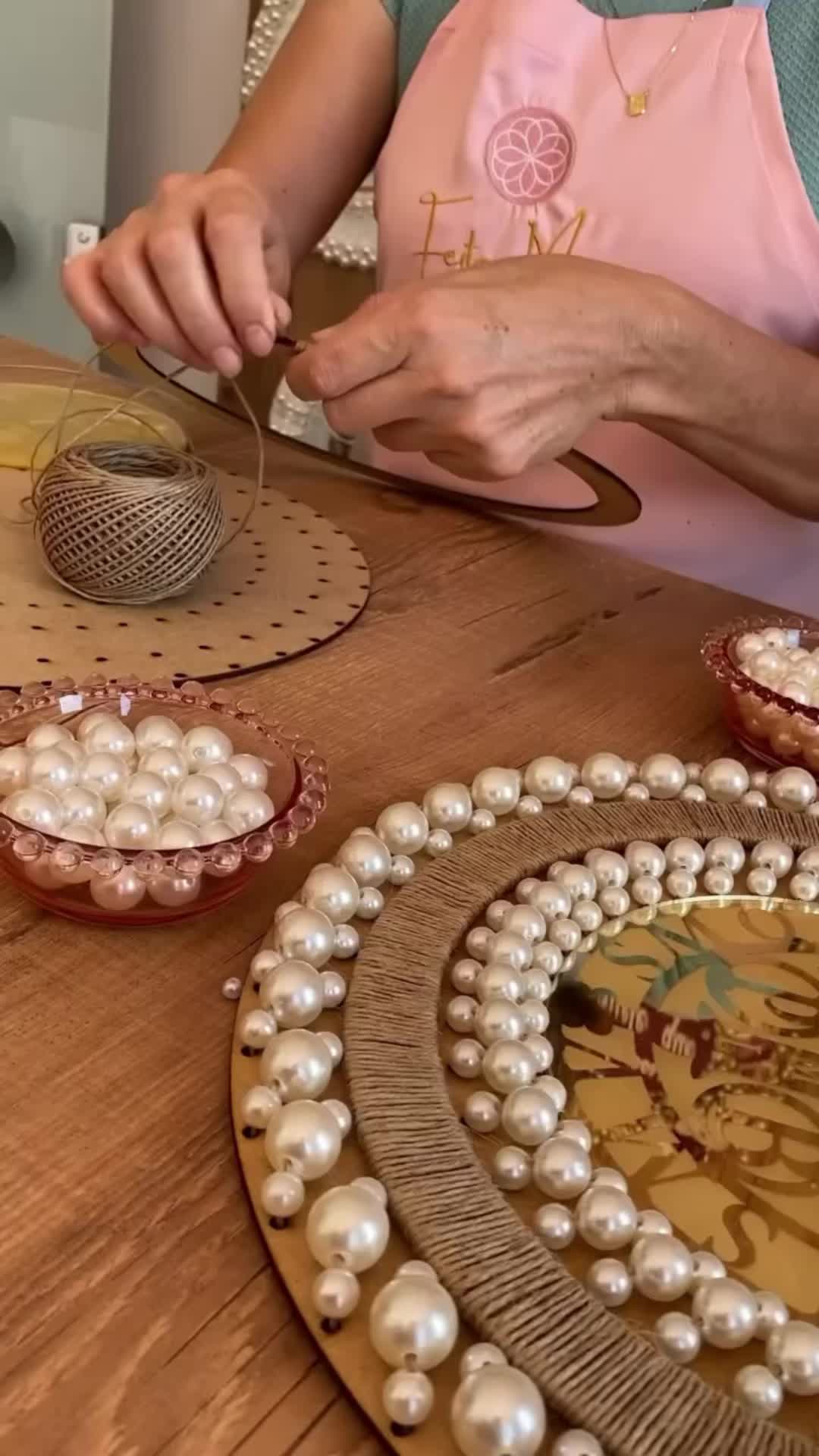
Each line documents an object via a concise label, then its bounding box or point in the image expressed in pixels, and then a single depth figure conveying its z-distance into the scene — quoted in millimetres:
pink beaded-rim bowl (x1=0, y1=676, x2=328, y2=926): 339
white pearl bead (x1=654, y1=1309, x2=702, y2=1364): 256
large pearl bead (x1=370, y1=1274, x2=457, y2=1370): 240
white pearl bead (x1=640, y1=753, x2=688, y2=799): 453
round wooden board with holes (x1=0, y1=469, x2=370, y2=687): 504
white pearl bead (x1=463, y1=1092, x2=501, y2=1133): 300
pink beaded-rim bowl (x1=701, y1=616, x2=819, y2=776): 469
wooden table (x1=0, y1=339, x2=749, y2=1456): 242
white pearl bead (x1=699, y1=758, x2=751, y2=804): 454
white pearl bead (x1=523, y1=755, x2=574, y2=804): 441
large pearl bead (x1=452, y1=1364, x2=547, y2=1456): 226
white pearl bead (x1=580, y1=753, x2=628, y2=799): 450
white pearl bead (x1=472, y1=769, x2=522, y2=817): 430
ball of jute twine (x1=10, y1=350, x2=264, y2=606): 517
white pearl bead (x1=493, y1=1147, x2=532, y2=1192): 287
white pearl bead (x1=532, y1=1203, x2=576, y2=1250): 274
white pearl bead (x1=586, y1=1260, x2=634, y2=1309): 264
